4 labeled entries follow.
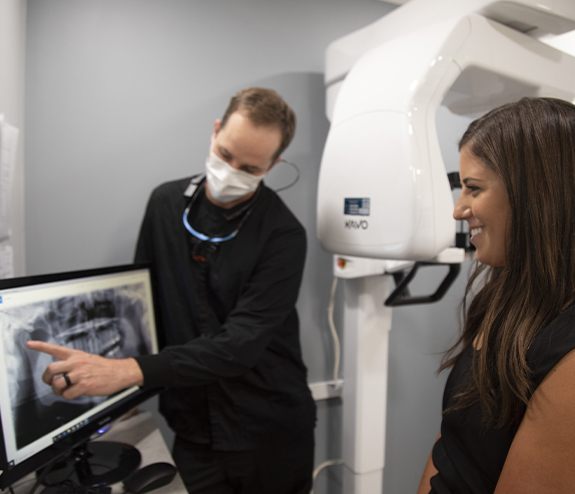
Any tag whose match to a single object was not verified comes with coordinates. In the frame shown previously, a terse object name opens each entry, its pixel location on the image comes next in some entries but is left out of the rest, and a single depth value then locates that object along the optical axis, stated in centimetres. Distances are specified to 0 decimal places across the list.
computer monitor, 90
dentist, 130
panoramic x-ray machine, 101
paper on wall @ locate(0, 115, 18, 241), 114
